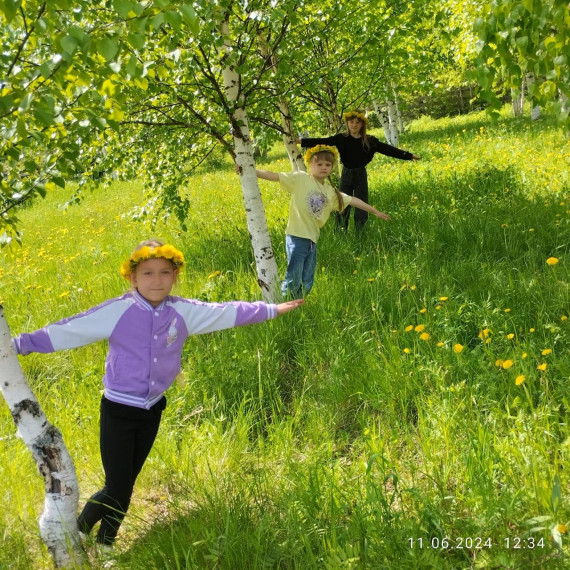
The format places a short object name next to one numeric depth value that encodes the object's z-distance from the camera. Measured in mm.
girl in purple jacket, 2342
